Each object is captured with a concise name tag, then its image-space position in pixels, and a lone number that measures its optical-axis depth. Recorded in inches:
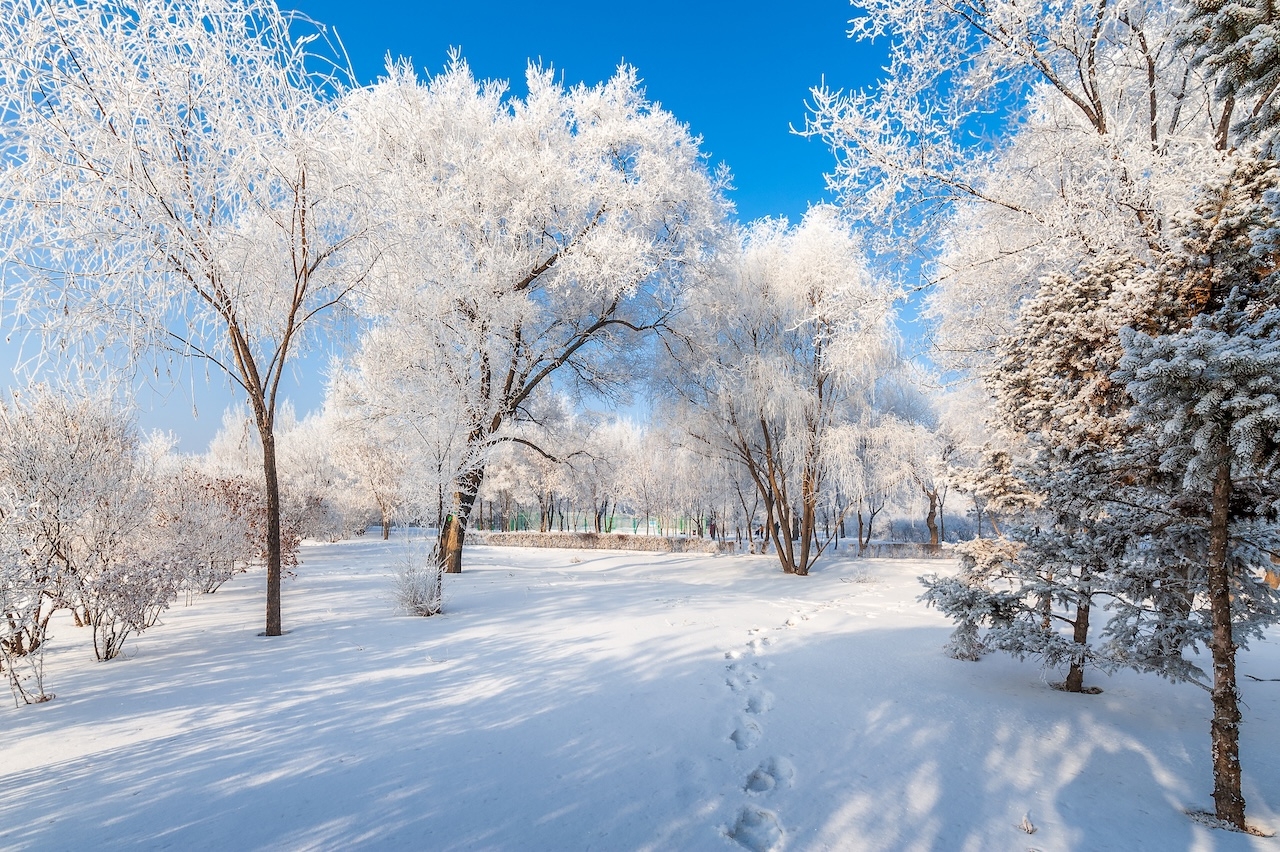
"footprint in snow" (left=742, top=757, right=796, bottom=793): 113.1
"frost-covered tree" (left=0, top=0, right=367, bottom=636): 154.9
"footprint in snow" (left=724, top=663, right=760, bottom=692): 171.8
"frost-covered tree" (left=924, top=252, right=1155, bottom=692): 136.2
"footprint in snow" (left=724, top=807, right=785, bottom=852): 94.3
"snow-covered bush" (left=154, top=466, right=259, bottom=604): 360.2
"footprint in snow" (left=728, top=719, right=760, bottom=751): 132.0
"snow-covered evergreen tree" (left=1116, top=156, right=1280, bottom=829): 91.4
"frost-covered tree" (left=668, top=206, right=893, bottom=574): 490.9
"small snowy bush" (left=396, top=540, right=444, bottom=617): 293.6
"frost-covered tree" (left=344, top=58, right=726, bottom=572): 386.6
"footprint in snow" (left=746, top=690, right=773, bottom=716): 152.5
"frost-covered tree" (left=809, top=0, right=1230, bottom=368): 192.4
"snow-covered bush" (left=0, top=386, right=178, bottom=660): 203.0
